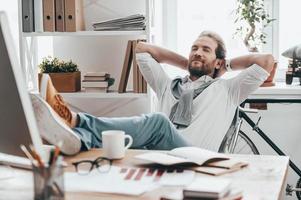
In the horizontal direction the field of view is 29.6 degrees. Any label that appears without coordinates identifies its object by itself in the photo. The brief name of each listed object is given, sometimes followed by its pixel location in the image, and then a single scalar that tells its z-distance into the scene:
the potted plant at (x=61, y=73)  3.68
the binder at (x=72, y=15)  3.58
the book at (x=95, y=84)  3.68
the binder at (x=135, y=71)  3.64
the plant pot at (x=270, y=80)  3.84
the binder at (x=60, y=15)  3.59
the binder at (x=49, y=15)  3.59
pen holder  1.19
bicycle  3.27
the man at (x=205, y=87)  3.16
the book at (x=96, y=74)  3.69
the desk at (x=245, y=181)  1.48
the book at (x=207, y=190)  1.35
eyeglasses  1.75
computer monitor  1.35
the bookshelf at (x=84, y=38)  3.60
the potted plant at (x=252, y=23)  3.91
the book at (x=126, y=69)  3.66
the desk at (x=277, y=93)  3.77
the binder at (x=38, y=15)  3.60
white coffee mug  1.89
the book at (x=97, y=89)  3.69
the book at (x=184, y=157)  1.77
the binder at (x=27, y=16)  3.58
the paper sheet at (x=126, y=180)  1.55
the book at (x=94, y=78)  3.70
